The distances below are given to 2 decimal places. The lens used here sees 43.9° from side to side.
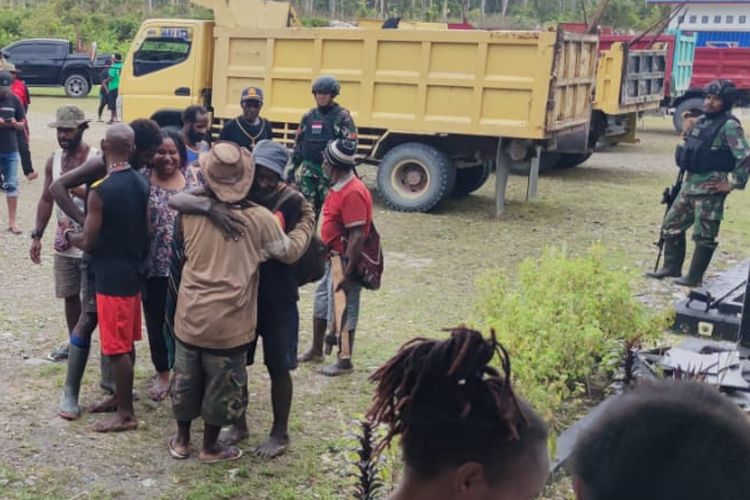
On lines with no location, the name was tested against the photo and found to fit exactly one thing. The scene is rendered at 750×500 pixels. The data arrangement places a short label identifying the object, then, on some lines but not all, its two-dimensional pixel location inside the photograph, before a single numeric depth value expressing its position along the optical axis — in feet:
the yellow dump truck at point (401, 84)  33.42
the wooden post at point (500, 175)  34.73
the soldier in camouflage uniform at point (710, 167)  25.23
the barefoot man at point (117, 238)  14.14
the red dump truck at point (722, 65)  66.33
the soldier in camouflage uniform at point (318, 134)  26.00
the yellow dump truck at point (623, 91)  44.80
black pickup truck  81.25
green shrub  14.38
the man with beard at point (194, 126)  21.48
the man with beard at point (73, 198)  16.35
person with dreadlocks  5.41
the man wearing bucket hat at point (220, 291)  13.28
